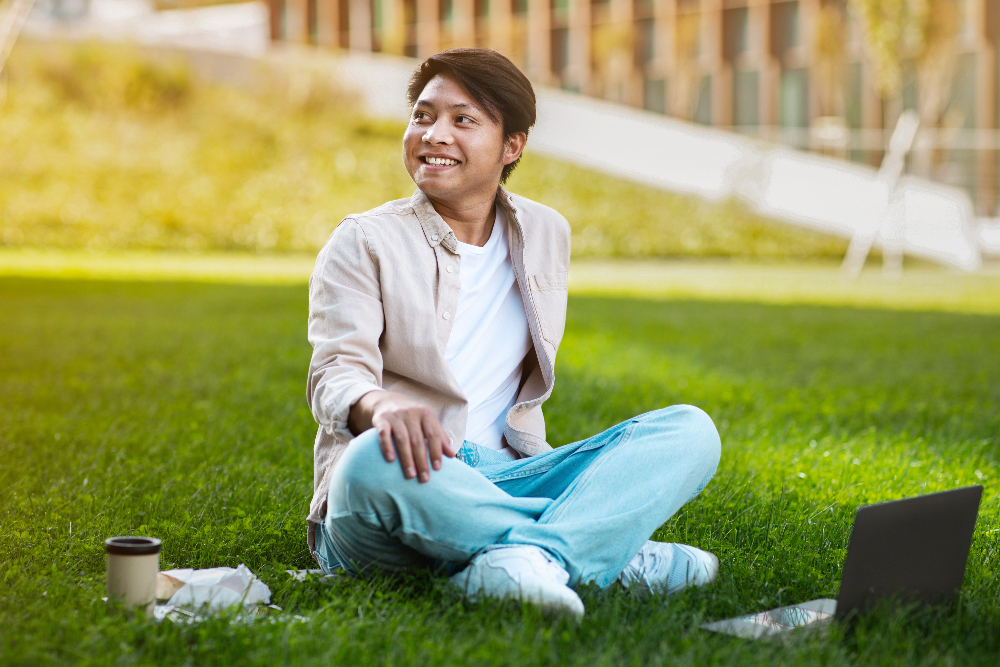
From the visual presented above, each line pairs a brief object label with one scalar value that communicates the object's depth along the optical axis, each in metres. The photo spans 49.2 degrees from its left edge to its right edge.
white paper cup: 2.36
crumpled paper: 2.51
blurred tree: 17.17
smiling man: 2.45
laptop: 2.35
